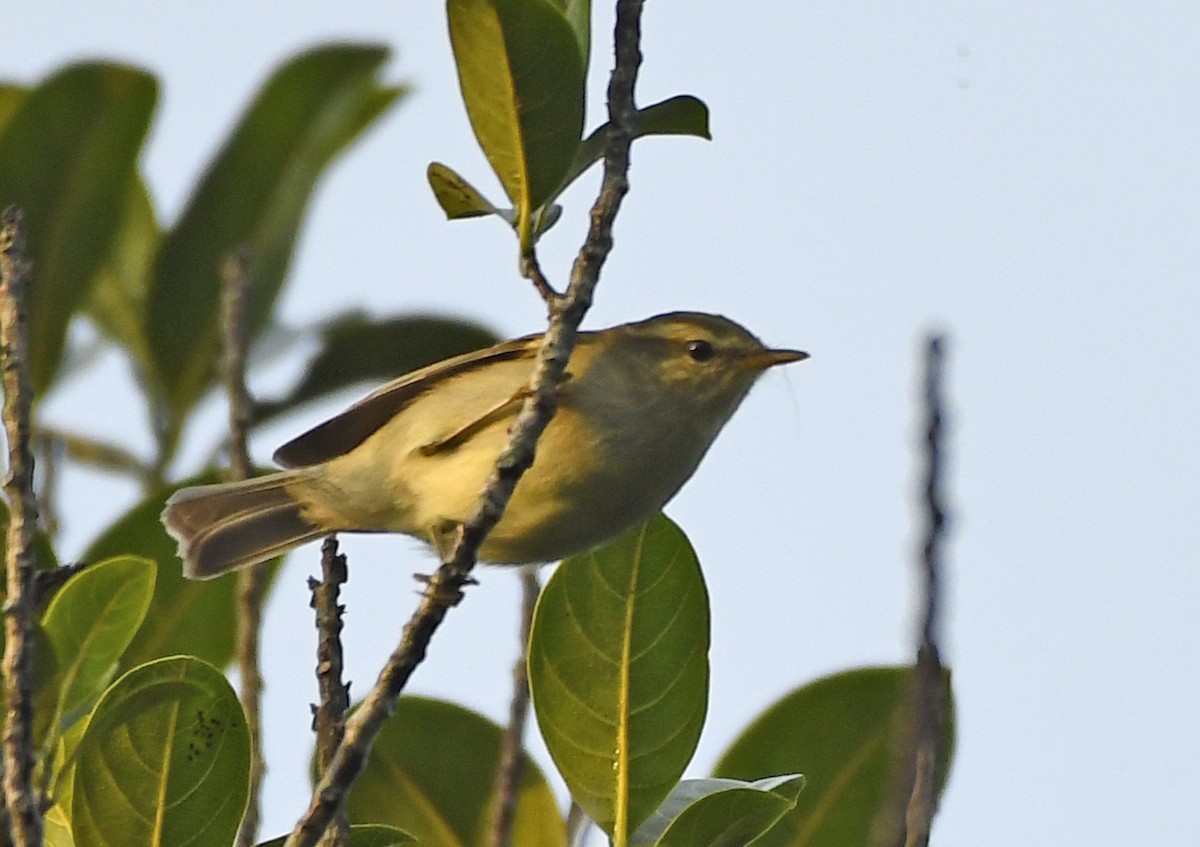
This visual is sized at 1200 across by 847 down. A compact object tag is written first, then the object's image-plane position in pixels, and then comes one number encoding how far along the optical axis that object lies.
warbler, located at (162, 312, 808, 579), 6.68
